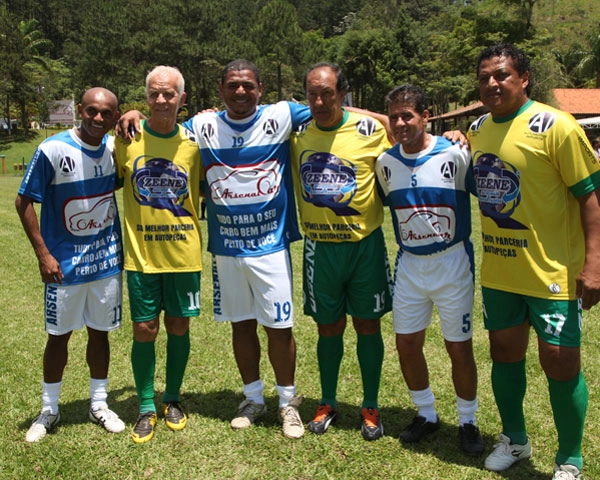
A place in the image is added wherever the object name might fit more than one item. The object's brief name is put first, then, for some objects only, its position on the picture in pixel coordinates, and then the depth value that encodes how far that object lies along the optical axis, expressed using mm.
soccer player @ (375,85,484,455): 3529
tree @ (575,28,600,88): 44469
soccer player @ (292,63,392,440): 3768
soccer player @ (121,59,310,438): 3854
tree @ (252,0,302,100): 55406
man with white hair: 3846
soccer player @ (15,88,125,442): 3719
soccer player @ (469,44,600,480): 3039
